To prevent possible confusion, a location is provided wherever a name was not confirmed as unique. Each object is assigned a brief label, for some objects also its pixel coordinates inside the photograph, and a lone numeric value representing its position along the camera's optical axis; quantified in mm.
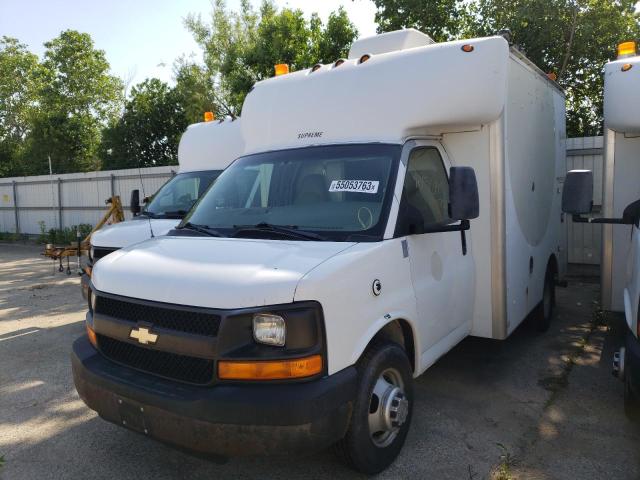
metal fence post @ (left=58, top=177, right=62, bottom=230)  18625
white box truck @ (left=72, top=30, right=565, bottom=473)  2639
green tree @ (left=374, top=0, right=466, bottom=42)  13352
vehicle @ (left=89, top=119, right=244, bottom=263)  6461
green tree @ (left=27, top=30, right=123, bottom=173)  28281
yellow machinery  10688
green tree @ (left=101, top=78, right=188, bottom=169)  25062
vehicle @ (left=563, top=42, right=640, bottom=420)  3586
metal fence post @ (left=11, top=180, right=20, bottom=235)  20562
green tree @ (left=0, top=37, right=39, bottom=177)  37938
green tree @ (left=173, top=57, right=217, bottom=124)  24578
